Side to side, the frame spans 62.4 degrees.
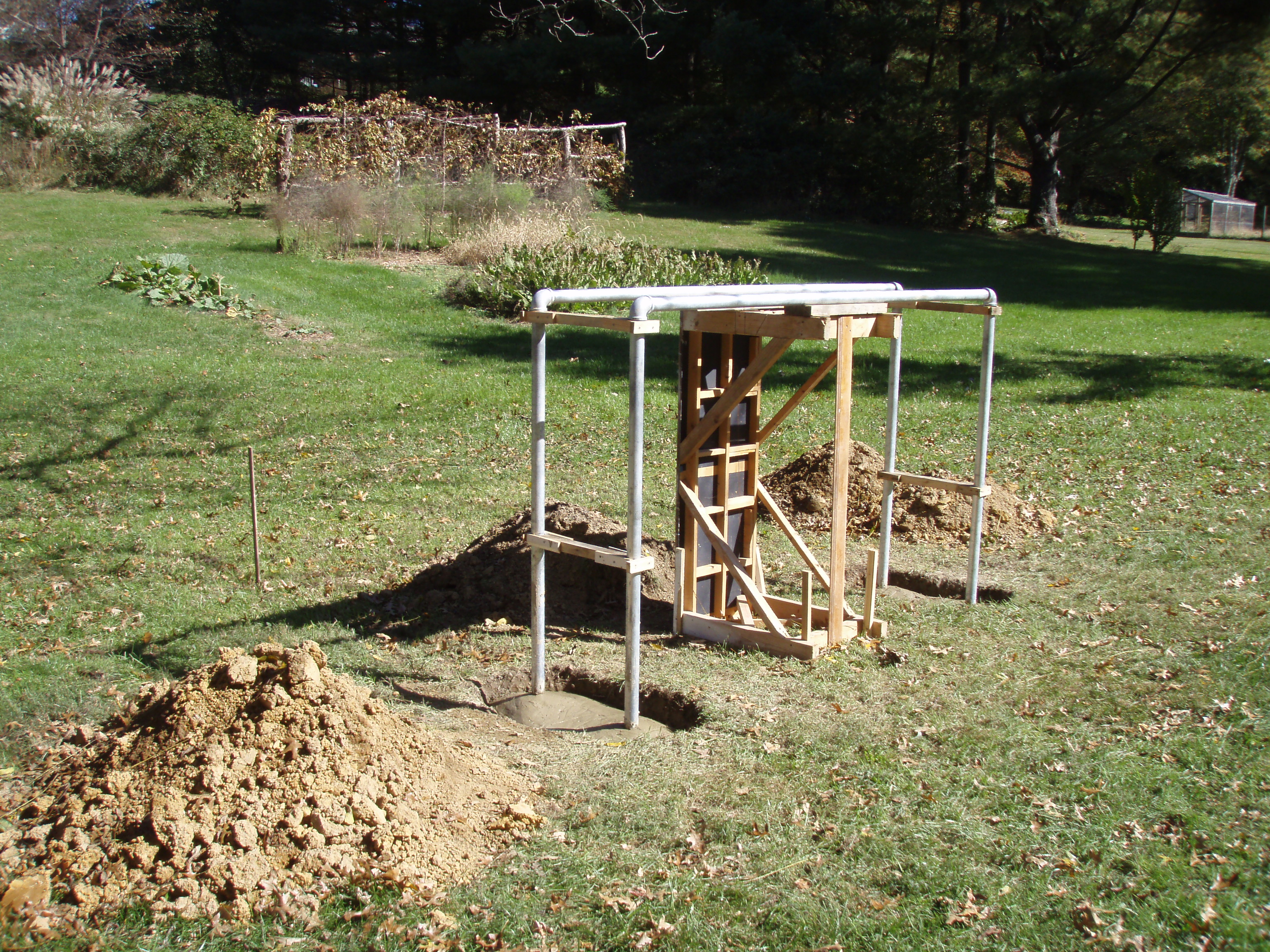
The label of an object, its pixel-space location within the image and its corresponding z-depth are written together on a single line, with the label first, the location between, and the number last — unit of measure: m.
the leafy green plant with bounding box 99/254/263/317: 15.24
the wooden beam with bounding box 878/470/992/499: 6.81
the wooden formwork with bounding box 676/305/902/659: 5.70
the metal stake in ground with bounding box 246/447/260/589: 6.21
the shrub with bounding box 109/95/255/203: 24.88
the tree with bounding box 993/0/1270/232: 28.78
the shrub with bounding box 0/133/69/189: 24.36
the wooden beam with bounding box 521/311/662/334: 4.55
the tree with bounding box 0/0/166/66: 37.78
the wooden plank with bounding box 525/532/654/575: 4.88
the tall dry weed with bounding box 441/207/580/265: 17.62
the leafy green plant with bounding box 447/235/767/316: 15.74
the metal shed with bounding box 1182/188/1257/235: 45.38
